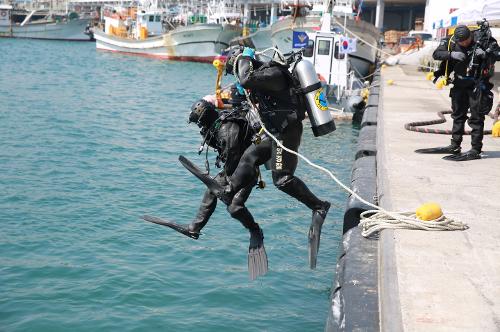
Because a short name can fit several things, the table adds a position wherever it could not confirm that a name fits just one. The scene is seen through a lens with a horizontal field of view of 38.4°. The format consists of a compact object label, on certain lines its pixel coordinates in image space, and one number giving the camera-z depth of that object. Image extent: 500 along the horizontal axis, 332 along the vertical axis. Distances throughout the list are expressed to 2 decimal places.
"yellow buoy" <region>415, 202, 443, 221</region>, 6.84
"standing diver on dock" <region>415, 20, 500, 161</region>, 9.48
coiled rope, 6.80
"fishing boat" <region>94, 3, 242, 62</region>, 53.66
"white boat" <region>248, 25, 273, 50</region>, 52.70
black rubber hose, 12.48
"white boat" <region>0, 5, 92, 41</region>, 79.31
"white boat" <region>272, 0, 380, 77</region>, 33.05
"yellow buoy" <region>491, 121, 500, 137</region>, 12.56
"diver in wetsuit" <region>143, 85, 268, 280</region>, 7.11
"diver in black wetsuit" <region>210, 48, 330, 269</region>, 6.95
